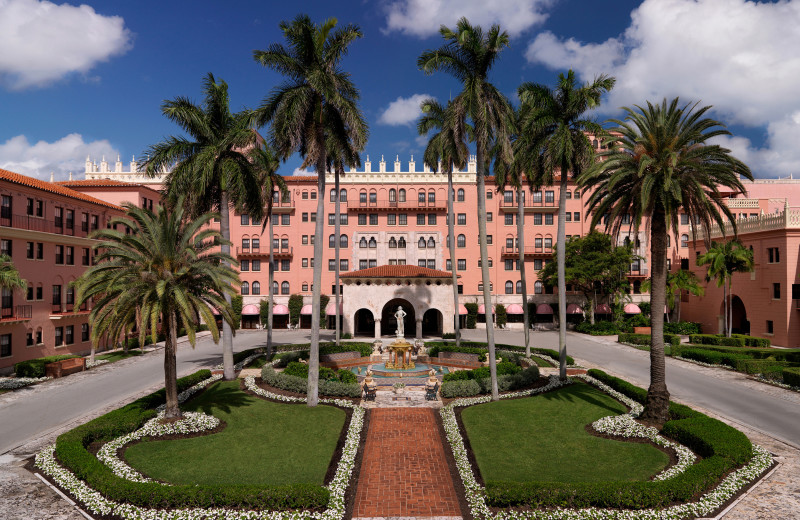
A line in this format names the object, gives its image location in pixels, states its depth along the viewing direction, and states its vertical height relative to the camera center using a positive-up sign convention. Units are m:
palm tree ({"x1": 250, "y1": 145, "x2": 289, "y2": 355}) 30.48 +7.45
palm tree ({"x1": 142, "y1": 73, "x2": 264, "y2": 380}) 24.83 +6.68
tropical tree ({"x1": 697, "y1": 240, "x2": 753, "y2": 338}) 41.47 +1.48
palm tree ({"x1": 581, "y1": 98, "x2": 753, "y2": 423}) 17.80 +4.07
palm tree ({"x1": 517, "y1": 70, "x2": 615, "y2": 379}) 25.34 +8.62
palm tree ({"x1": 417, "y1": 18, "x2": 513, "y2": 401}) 21.95 +9.80
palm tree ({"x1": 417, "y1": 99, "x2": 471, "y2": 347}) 34.12 +10.72
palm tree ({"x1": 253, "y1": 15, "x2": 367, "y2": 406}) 21.17 +8.55
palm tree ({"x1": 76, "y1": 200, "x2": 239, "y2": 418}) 17.48 -0.08
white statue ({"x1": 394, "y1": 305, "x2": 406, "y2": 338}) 33.97 -3.38
